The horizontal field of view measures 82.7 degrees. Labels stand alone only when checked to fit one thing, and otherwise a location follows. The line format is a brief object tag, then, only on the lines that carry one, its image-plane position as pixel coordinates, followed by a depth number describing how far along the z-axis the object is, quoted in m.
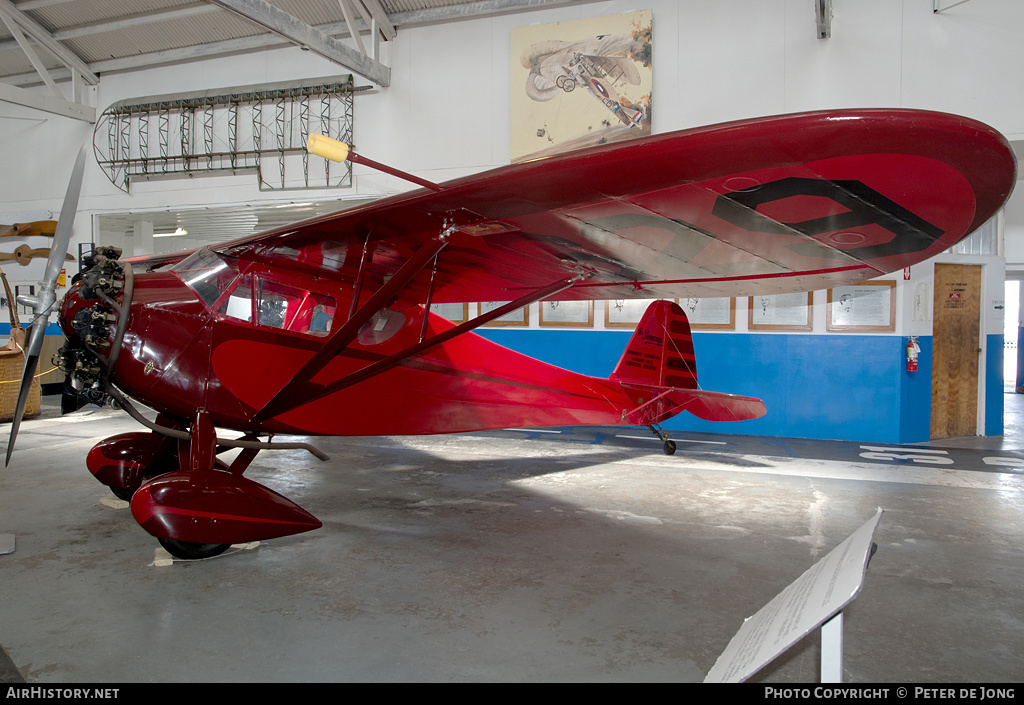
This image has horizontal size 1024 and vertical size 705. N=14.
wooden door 7.86
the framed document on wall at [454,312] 9.62
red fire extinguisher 7.42
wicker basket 8.04
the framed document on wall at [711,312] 8.14
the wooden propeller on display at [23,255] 11.16
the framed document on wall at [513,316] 9.18
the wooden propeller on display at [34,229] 11.27
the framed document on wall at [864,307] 7.54
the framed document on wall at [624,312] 8.48
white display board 1.09
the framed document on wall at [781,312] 7.82
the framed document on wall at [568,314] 8.83
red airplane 2.00
